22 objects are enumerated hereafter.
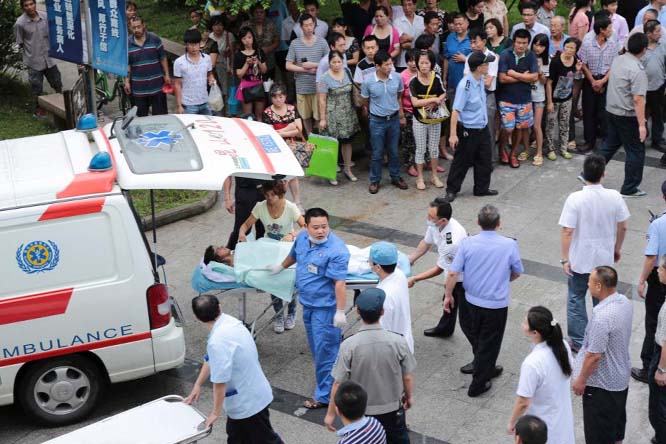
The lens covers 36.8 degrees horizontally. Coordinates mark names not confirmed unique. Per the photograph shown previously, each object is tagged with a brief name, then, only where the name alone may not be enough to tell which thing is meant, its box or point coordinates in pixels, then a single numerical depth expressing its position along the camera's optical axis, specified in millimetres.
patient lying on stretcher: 8562
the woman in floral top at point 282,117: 11445
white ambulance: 7379
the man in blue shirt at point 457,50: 13008
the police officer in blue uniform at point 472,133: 11586
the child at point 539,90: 12784
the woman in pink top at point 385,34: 13078
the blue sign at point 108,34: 11344
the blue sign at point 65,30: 11719
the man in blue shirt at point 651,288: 7959
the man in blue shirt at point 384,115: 11969
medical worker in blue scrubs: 7809
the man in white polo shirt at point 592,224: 8438
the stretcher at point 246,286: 8422
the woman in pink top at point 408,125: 12336
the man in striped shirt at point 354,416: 5727
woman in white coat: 6340
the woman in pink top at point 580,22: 14297
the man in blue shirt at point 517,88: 12578
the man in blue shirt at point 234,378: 6605
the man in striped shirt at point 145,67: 13133
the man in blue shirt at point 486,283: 7832
